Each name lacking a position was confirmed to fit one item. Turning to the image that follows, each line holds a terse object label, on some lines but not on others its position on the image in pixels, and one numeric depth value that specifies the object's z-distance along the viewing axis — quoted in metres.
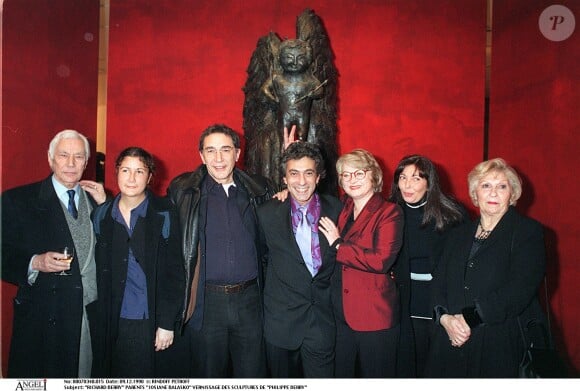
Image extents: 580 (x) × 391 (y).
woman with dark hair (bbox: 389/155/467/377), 2.37
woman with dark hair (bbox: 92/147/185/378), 2.15
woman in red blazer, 2.11
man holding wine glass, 2.24
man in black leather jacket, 2.25
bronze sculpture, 3.32
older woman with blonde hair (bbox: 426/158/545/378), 2.01
